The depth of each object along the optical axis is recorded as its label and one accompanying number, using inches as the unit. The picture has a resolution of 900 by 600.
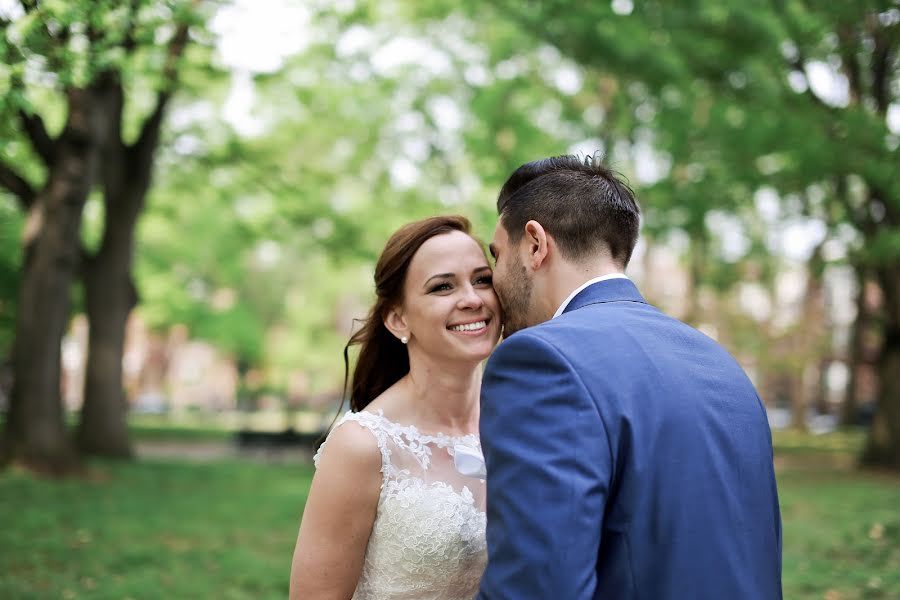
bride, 115.0
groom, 73.8
